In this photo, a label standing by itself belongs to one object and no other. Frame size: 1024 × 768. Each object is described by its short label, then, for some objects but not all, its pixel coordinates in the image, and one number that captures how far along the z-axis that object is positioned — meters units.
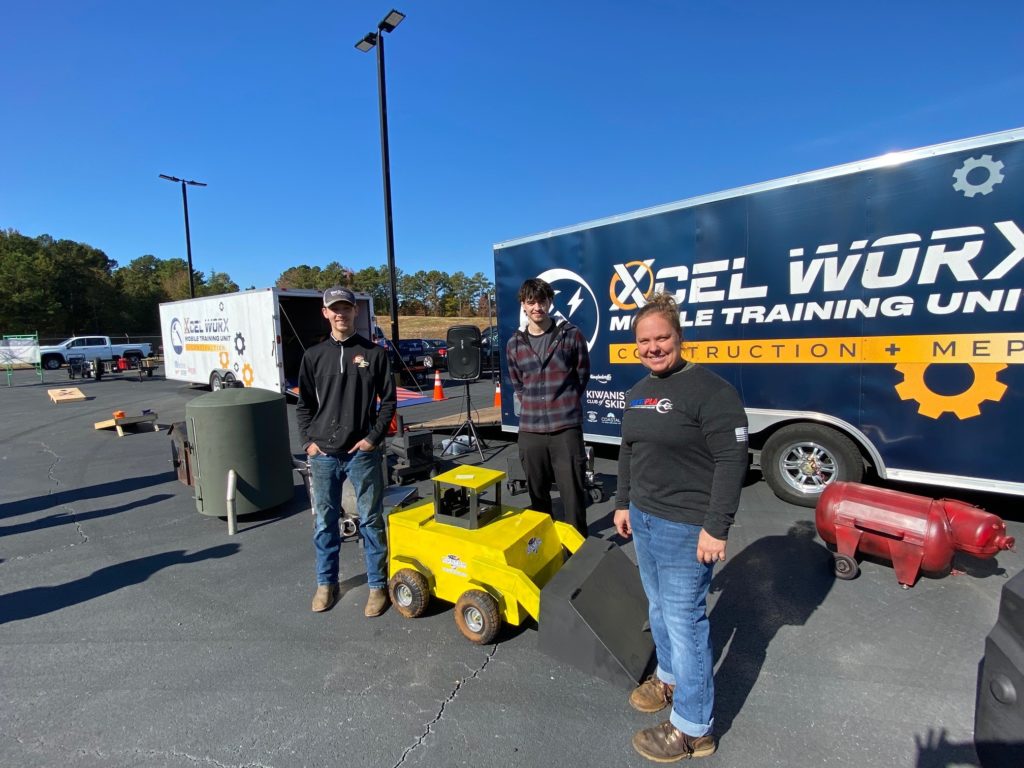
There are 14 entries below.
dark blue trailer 3.79
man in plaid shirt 3.44
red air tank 3.22
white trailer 11.80
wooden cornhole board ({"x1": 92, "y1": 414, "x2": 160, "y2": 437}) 9.28
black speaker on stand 6.75
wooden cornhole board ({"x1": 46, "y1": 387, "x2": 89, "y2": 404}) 14.32
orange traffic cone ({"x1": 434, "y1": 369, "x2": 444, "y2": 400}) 13.37
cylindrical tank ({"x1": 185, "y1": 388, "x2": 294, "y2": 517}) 4.62
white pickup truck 27.73
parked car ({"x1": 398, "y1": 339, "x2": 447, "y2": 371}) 18.50
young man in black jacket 3.10
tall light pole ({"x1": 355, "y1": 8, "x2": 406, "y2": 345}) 9.77
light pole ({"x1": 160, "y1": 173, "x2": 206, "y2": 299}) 21.99
